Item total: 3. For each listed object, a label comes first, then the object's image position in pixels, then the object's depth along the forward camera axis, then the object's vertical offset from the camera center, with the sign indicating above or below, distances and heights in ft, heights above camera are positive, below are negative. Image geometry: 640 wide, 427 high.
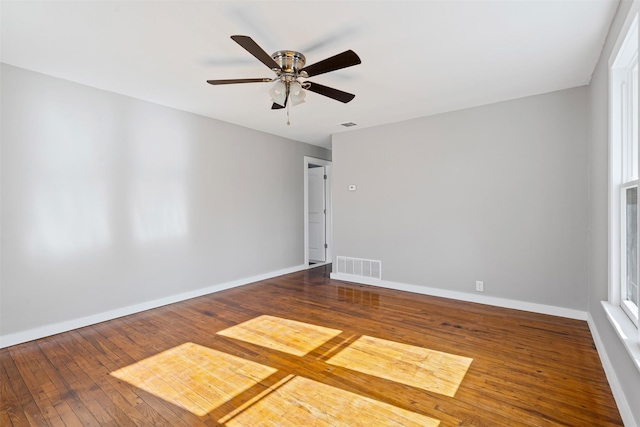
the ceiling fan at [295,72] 6.93 +3.42
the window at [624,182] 6.53 +0.61
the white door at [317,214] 21.74 -0.30
